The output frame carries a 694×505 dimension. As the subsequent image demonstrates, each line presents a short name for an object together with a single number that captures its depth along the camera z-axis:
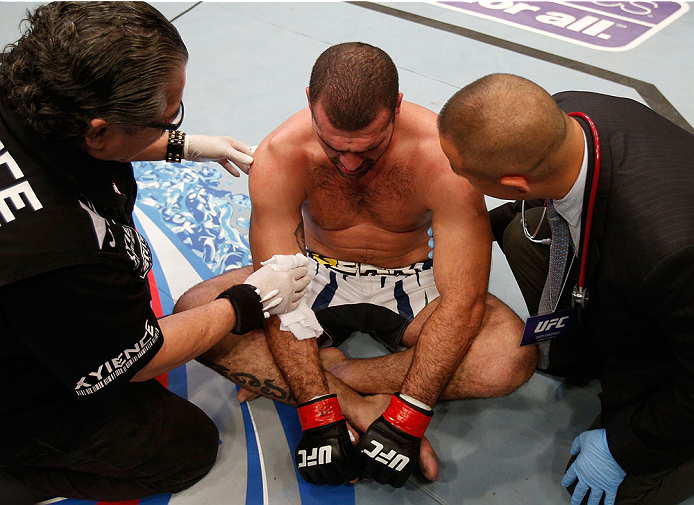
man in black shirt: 1.46
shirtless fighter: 2.08
